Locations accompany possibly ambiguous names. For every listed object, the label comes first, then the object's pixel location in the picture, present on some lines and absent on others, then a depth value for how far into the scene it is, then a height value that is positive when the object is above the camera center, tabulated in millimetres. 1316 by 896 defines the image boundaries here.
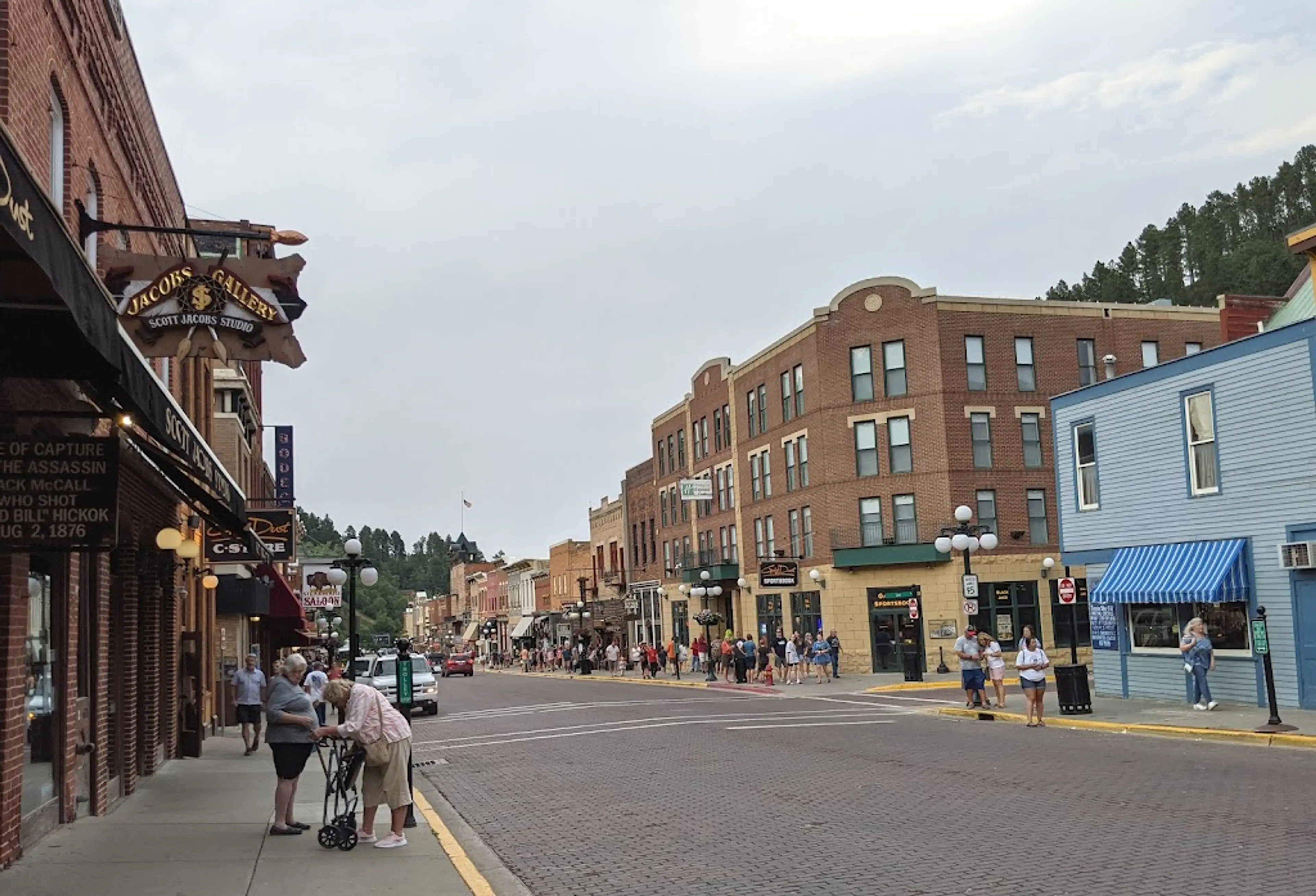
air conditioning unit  19531 +165
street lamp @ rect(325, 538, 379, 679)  19969 +729
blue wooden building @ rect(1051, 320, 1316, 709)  20281 +1118
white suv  31062 -1866
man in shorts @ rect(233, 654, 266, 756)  21016 -1459
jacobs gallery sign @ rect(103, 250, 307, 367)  9711 +2360
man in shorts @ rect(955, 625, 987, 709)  24031 -1652
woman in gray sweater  11336 -1100
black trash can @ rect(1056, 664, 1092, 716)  21922 -2022
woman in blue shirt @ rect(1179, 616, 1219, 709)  20938 -1419
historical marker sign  7977 +831
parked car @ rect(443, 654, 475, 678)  67500 -3337
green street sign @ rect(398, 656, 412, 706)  14297 -841
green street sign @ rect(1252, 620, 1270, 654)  18094 -1034
